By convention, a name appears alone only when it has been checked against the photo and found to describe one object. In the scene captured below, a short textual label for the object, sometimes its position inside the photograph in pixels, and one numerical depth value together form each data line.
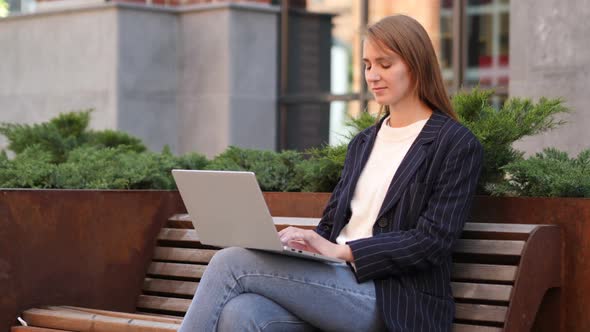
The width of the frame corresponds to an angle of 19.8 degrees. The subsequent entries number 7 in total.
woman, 5.60
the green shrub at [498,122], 6.69
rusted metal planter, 7.25
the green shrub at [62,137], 10.27
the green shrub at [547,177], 6.23
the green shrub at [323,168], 7.40
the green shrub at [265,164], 8.13
